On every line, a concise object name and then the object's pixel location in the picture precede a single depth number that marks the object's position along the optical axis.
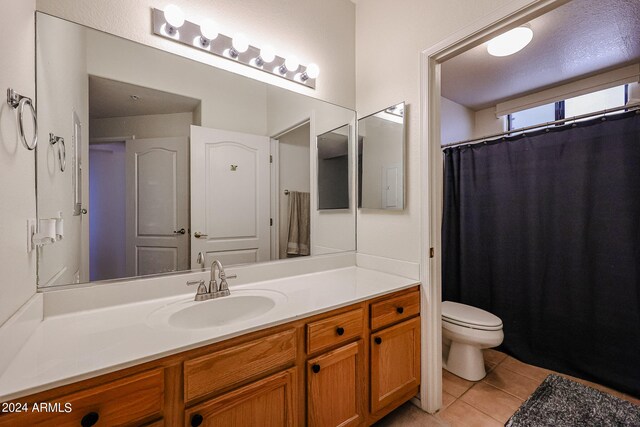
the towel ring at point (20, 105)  0.81
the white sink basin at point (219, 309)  1.14
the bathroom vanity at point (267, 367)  0.74
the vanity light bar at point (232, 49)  1.29
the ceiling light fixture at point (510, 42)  1.77
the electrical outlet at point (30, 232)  0.92
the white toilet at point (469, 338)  1.85
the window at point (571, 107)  2.53
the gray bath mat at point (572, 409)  1.49
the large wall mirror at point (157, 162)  1.10
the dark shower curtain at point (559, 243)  1.80
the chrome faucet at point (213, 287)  1.25
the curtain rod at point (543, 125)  1.76
